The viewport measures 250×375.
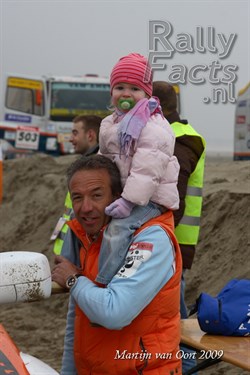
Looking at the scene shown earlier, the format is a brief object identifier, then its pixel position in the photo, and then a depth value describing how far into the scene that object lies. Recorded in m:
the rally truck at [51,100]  23.80
